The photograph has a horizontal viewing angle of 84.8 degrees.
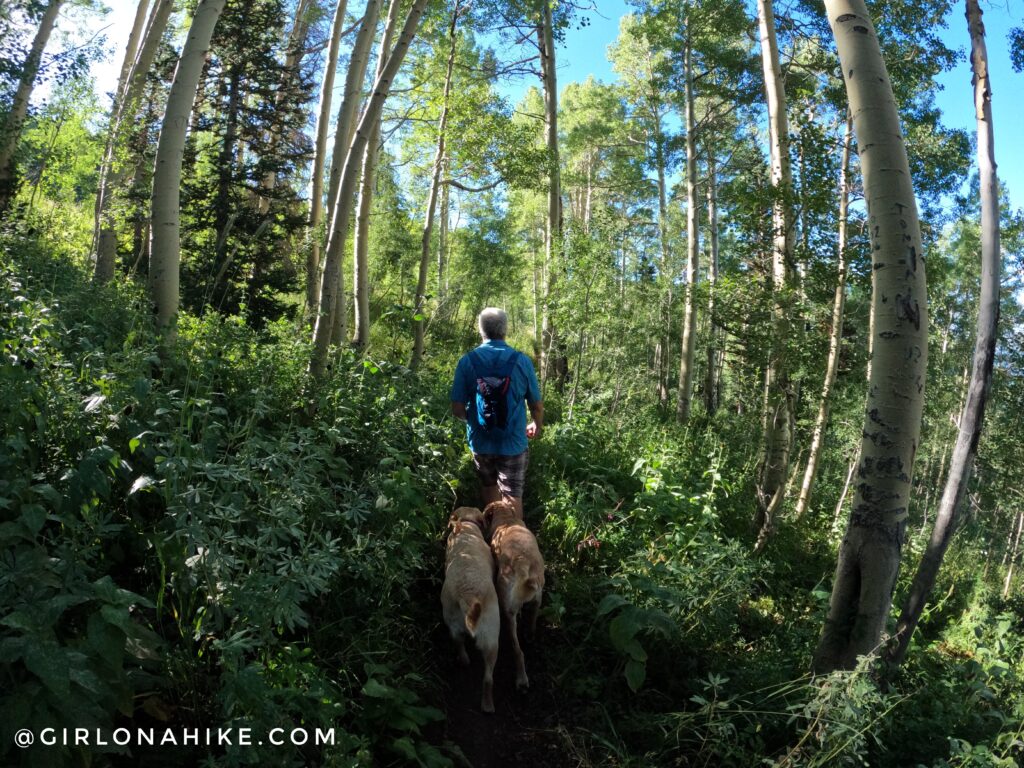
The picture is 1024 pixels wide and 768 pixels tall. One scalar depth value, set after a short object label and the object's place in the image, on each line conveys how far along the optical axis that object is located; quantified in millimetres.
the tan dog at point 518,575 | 3275
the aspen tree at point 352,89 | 7094
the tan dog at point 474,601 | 2980
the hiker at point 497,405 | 4285
